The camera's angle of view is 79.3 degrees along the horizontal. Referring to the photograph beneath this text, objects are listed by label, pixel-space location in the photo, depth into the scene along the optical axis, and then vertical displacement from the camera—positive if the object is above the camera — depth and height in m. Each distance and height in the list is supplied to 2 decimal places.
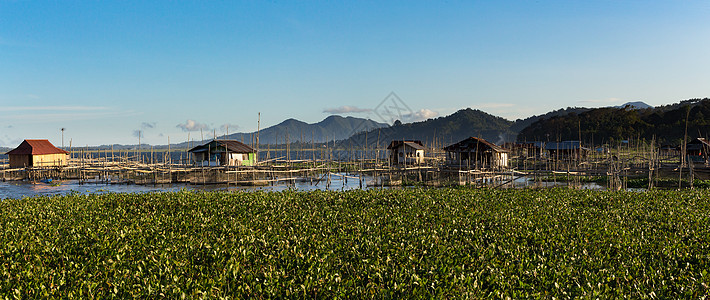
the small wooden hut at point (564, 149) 62.44 +0.14
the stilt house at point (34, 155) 48.44 +0.84
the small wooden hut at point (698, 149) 45.80 -0.28
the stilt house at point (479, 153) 43.28 -0.18
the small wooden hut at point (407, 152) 50.94 +0.17
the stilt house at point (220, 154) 46.34 +0.47
